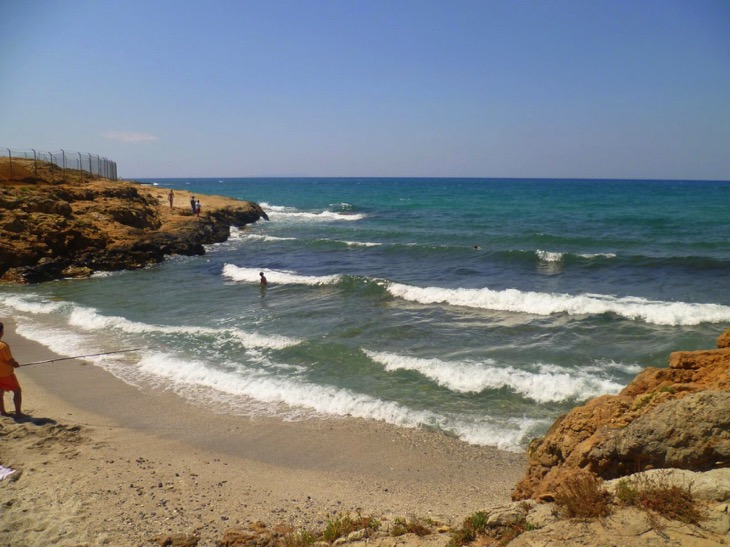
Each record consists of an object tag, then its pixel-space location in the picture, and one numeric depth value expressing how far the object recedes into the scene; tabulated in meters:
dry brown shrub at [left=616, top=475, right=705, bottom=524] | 3.74
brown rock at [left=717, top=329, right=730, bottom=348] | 5.86
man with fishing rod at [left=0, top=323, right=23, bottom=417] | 8.08
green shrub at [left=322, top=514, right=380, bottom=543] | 4.91
